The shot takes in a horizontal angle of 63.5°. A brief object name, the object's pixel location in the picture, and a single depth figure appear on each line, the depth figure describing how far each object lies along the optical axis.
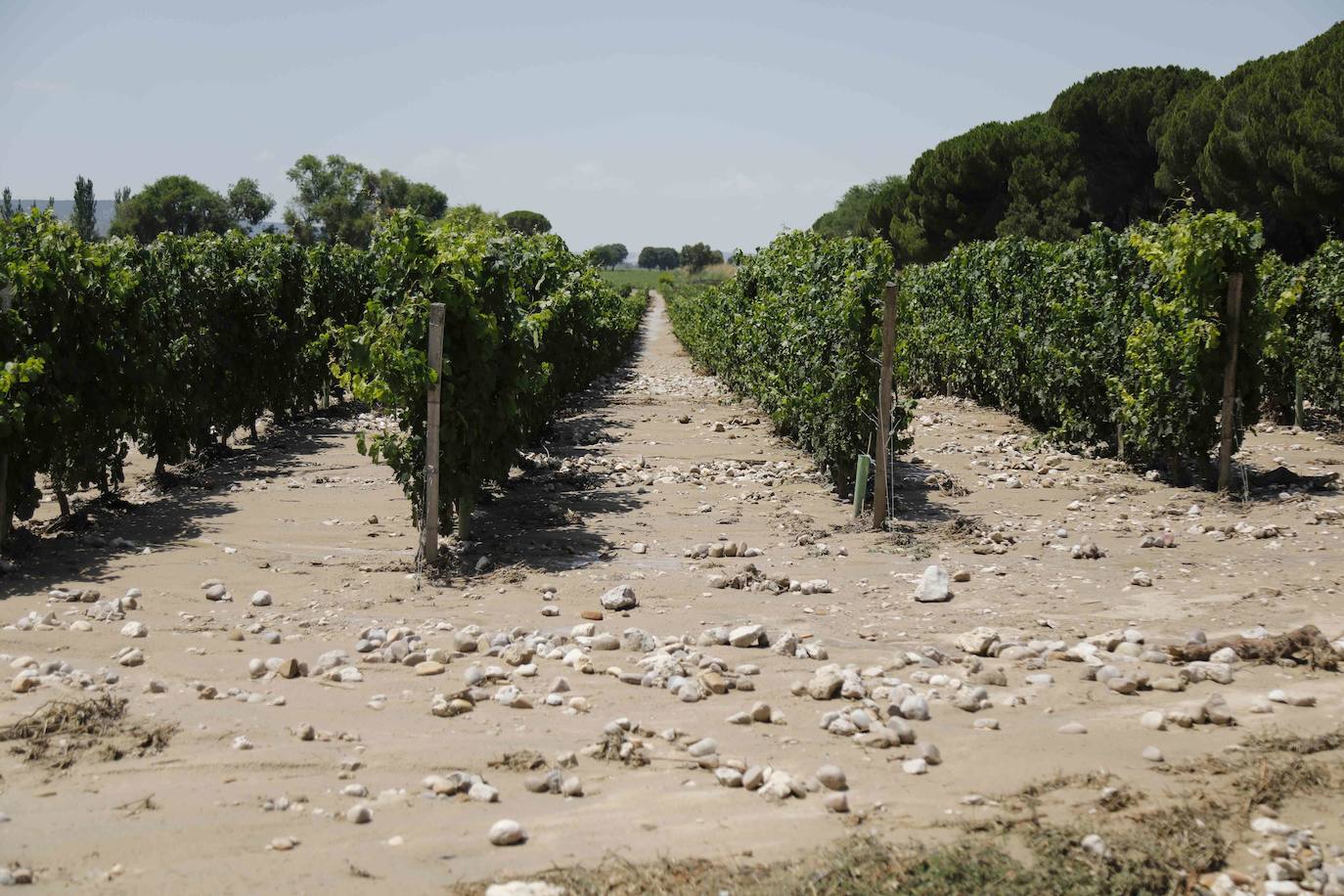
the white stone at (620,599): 7.41
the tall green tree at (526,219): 122.62
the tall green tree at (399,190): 94.44
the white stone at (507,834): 4.04
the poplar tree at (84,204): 85.44
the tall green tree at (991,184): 39.72
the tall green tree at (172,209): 89.25
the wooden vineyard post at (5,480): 8.51
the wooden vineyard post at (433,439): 8.45
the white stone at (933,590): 7.62
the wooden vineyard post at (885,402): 9.86
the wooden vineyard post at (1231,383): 10.85
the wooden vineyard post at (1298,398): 15.90
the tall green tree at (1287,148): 25.06
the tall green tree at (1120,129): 38.16
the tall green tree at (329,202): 88.75
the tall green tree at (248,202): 98.88
